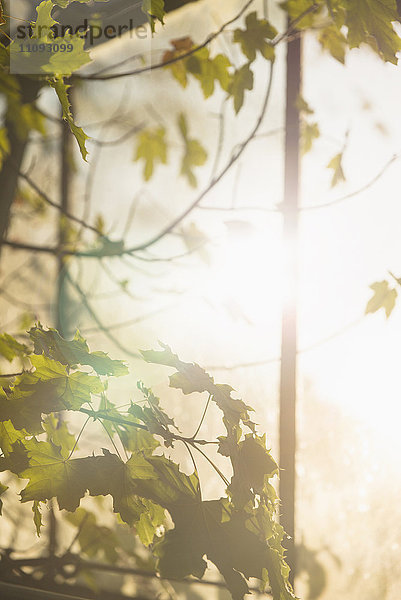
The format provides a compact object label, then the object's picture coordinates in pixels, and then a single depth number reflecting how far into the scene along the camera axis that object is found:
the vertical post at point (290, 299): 2.59
